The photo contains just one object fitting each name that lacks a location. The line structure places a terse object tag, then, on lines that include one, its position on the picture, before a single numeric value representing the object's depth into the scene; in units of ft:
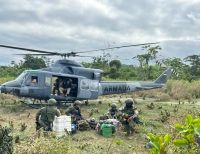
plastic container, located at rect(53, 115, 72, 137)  17.62
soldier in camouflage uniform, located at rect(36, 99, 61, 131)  18.27
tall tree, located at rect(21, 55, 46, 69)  82.23
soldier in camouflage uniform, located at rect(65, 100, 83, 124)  20.04
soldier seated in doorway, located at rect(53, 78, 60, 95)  27.07
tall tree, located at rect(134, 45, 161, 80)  75.05
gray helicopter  26.26
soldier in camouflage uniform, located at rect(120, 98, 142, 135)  19.35
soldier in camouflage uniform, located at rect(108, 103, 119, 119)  20.95
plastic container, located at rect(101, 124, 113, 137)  18.72
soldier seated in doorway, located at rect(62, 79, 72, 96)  27.36
